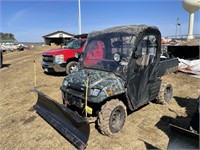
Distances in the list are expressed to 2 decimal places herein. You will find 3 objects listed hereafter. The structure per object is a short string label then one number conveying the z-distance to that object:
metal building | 40.20
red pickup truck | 7.35
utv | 3.18
